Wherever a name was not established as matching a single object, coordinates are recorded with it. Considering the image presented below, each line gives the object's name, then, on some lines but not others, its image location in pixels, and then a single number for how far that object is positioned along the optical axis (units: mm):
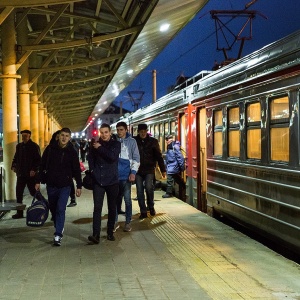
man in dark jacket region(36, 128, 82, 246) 7488
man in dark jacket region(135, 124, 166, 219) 9734
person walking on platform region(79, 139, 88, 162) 33094
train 6512
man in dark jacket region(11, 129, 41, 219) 9820
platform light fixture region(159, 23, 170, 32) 11731
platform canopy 10453
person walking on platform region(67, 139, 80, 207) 11977
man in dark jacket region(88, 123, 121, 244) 7434
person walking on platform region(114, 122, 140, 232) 8367
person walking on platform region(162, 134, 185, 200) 12234
